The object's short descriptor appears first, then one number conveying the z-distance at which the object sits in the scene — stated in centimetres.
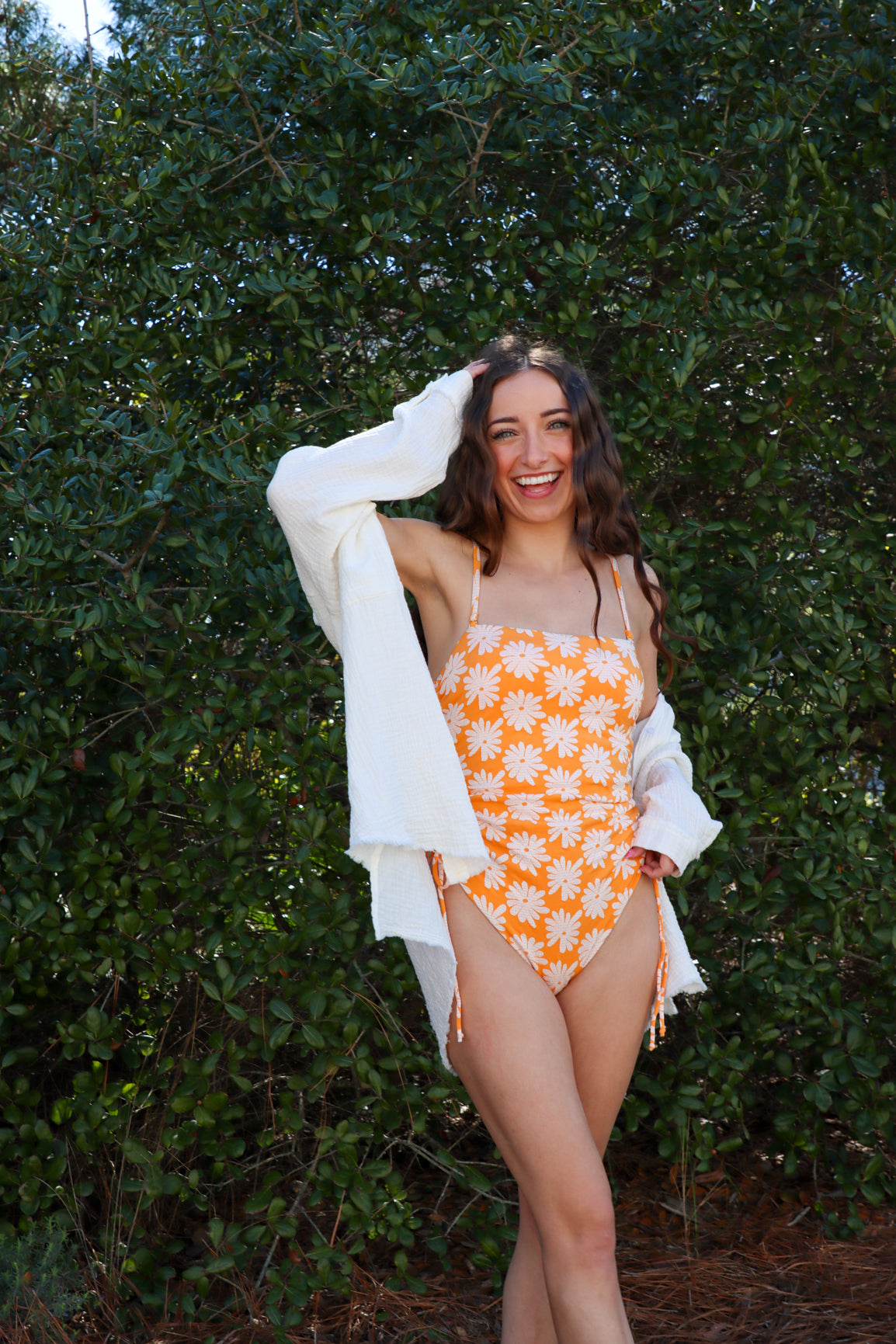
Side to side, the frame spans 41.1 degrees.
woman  195
